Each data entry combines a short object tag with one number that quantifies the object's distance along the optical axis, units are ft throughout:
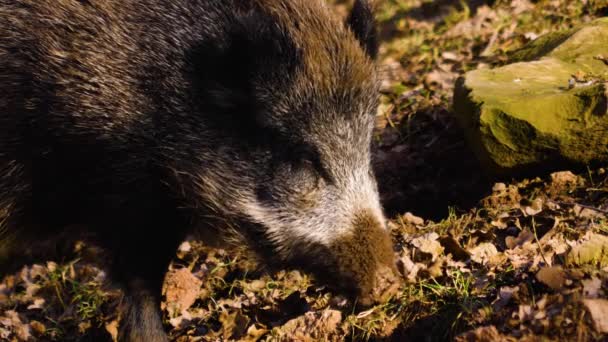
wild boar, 23.21
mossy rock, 28.19
